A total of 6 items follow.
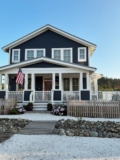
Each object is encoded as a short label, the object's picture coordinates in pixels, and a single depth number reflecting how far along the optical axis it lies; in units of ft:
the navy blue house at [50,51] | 39.98
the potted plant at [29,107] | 30.83
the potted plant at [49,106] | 30.79
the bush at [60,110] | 27.35
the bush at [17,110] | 28.17
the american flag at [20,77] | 30.29
